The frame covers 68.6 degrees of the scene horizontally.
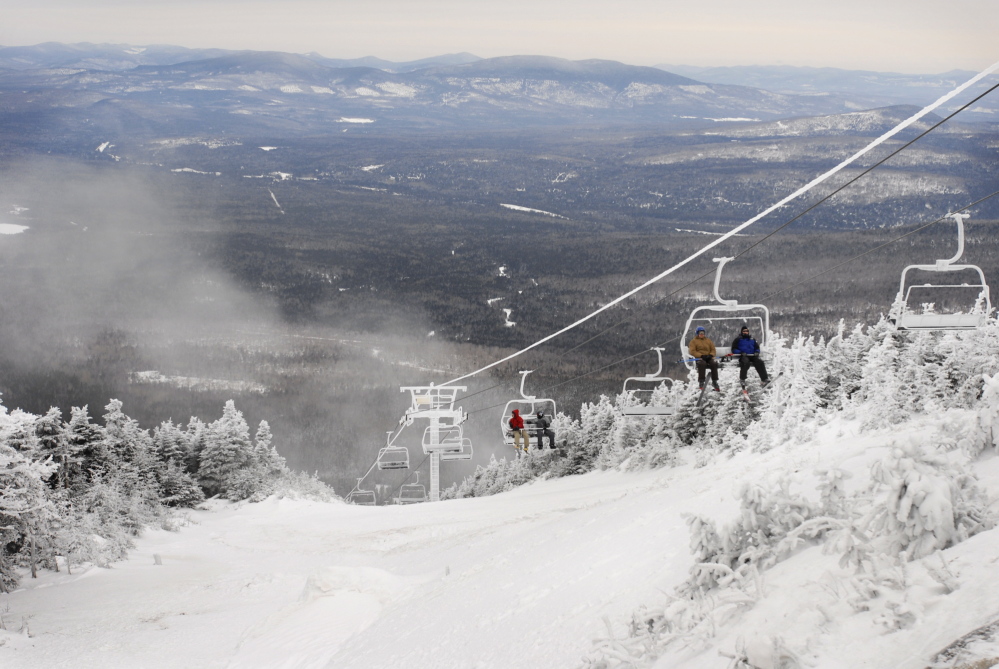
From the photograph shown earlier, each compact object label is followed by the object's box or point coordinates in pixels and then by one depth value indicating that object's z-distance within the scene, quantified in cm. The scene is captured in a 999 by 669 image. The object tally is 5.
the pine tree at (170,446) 3778
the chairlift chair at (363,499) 9075
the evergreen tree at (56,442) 2925
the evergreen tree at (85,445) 3061
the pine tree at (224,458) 3772
